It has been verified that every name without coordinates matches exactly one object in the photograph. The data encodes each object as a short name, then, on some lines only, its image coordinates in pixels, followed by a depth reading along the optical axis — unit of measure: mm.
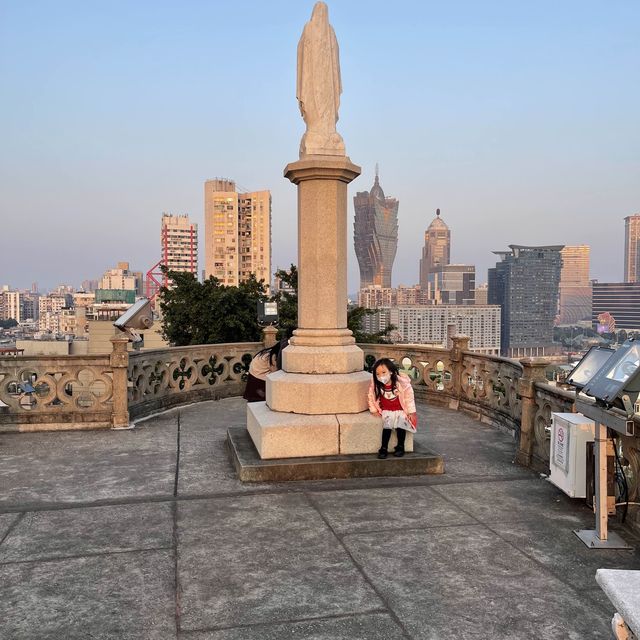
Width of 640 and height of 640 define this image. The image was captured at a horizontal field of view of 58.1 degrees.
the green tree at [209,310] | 28422
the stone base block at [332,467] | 6598
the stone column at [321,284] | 7477
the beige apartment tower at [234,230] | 179875
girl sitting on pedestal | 6965
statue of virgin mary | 7836
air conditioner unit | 5730
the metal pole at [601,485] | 4824
